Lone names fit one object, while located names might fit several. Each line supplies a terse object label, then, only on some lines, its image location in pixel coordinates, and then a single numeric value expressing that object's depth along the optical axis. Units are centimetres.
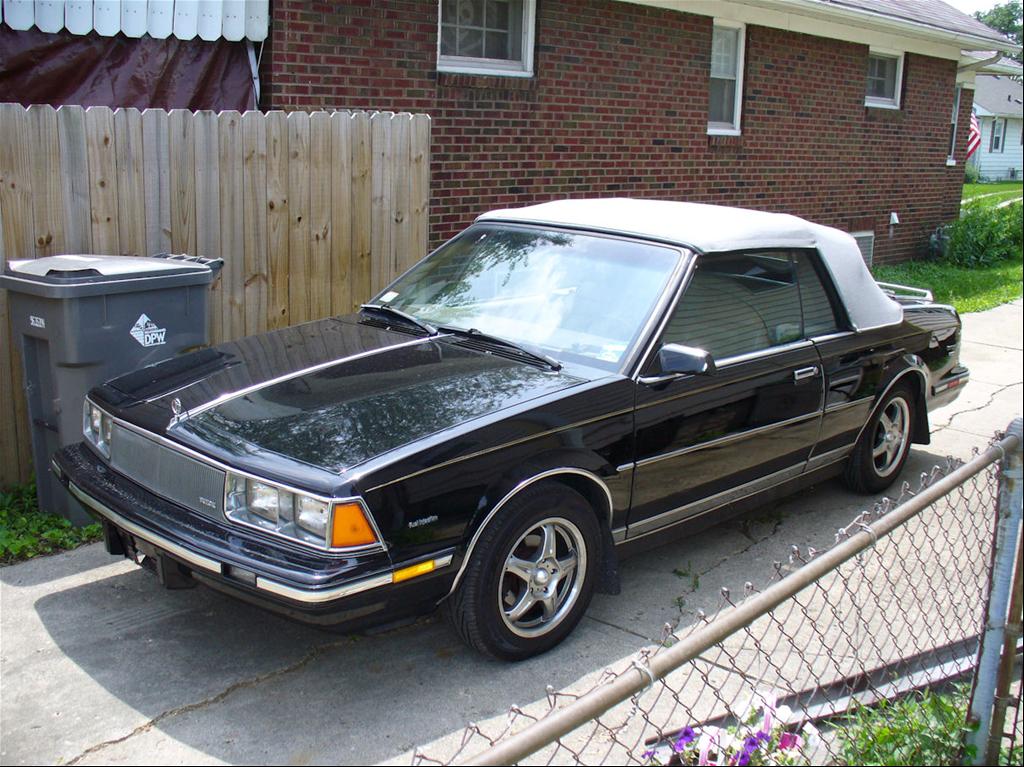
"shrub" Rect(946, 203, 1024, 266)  1681
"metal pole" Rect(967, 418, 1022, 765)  309
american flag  1842
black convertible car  370
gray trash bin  511
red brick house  841
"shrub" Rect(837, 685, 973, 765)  331
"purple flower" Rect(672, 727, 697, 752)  310
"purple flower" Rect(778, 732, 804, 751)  312
